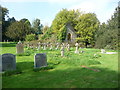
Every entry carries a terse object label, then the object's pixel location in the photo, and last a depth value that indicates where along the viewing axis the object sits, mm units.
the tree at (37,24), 74900
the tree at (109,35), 24984
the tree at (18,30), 43838
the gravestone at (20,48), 15130
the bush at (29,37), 33719
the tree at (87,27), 35906
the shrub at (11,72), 6842
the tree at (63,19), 38344
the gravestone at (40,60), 8336
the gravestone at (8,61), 7471
